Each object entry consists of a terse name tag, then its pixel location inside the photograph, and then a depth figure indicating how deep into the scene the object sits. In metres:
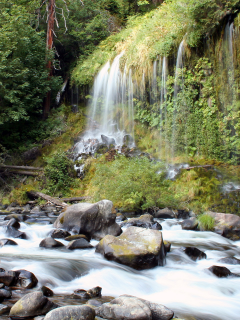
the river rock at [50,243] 5.80
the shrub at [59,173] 12.92
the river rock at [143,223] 7.37
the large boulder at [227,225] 7.14
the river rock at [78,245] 5.74
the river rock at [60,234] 6.51
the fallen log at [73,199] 11.39
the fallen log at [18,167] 14.16
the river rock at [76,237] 6.24
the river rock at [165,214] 8.92
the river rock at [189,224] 7.76
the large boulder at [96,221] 6.59
